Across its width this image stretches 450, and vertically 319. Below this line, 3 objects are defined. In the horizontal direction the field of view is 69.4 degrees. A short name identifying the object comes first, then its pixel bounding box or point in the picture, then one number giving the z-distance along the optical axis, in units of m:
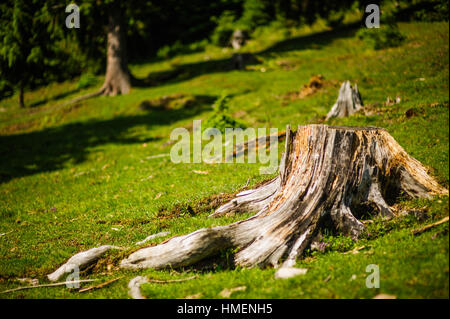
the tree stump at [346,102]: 15.62
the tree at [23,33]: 25.98
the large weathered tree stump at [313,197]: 6.59
